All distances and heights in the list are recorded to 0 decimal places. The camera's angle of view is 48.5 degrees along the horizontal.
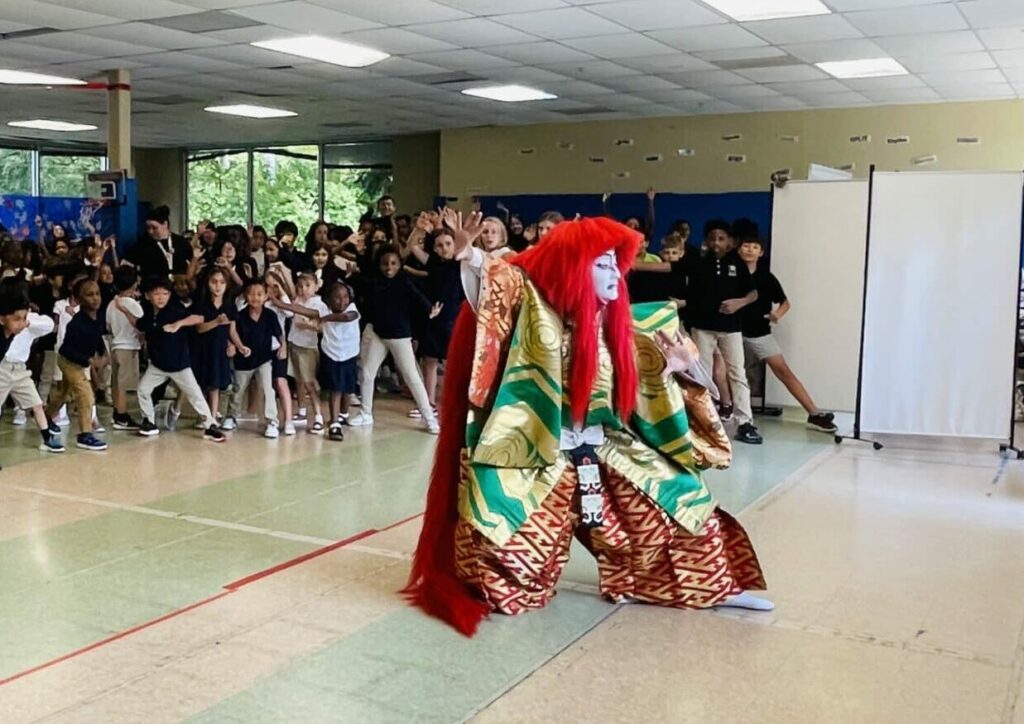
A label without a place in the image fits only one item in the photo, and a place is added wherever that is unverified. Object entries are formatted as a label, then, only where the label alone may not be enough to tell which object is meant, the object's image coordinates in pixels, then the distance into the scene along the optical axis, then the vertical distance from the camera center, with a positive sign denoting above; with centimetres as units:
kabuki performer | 385 -72
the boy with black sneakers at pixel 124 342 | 747 -76
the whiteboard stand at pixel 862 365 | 741 -77
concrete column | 1036 +99
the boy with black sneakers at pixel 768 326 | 803 -58
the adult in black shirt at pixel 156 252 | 930 -19
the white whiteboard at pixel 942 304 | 721 -35
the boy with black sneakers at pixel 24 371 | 645 -84
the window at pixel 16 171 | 1791 +84
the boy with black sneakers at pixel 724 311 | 782 -47
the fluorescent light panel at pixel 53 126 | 1522 +135
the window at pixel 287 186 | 1725 +70
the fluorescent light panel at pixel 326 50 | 892 +147
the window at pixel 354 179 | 1647 +80
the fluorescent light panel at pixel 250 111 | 1316 +141
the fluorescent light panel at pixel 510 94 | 1116 +145
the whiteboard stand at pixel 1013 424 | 715 -110
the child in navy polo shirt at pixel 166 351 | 711 -76
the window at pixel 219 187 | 1794 +68
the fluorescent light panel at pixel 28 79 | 1081 +142
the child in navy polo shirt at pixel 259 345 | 737 -74
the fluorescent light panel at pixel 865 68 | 933 +150
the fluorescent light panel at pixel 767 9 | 739 +155
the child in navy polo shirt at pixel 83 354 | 689 -78
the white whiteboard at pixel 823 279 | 823 -24
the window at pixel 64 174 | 1841 +85
